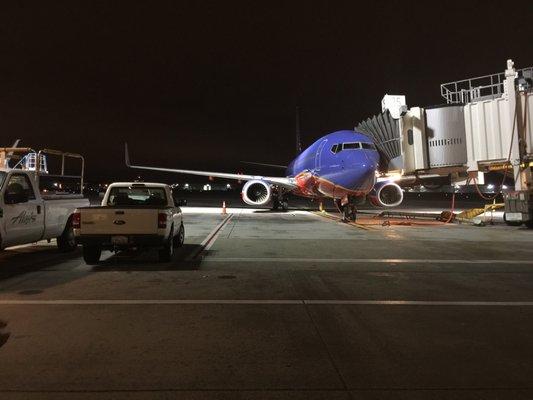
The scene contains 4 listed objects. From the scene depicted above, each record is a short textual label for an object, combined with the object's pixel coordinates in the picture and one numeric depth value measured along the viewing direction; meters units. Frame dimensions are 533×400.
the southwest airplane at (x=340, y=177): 19.86
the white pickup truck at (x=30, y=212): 9.48
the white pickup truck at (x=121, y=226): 9.41
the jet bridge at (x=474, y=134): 16.25
